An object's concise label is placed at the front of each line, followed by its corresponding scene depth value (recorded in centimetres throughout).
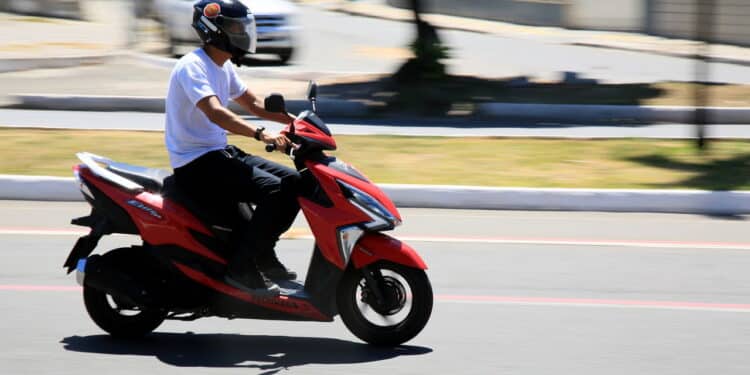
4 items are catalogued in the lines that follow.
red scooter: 1084
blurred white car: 4041
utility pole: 2328
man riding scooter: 1091
